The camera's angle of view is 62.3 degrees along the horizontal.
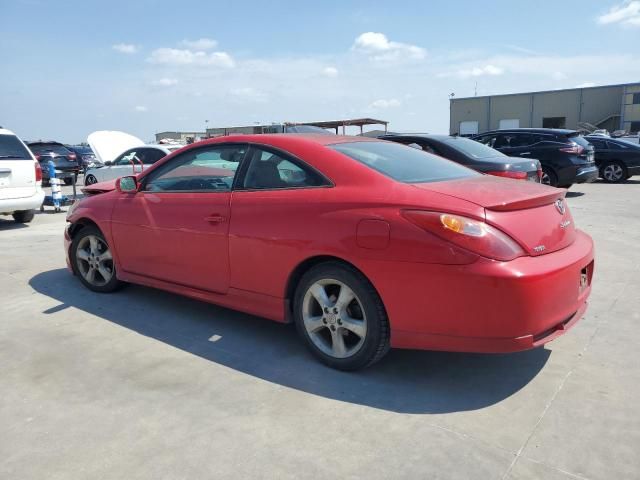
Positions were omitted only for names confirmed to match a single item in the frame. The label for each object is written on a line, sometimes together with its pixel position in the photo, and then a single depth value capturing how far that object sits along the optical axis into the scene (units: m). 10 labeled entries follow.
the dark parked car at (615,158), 15.25
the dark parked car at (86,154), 24.43
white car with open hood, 12.23
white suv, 8.48
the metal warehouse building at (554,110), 46.47
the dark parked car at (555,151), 12.20
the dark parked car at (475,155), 8.01
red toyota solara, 2.74
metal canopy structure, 27.37
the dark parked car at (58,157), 15.61
